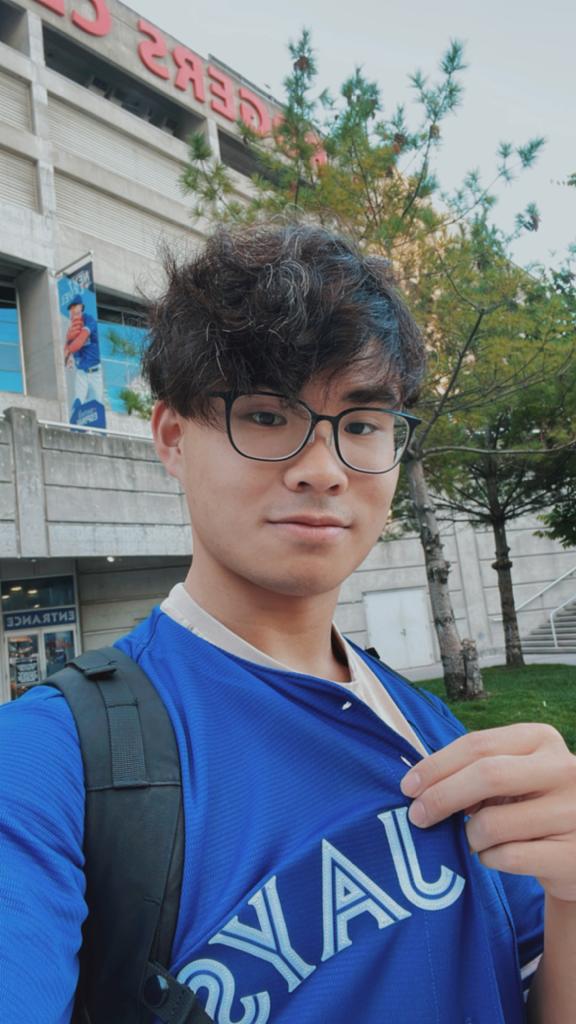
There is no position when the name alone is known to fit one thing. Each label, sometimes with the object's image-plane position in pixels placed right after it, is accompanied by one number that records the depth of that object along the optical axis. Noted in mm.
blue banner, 11891
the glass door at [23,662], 11695
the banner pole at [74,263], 12157
